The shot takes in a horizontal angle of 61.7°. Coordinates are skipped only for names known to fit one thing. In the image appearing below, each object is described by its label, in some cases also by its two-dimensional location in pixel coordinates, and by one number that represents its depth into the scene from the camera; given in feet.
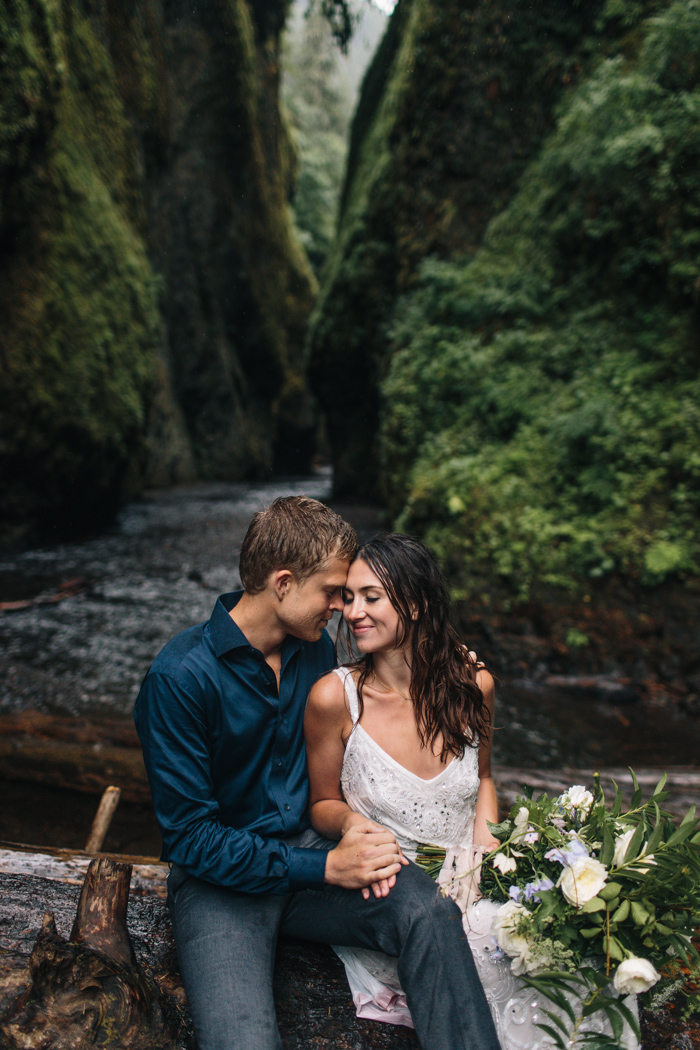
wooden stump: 4.99
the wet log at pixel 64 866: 8.30
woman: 6.51
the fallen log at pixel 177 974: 5.88
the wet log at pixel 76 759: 11.69
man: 5.40
